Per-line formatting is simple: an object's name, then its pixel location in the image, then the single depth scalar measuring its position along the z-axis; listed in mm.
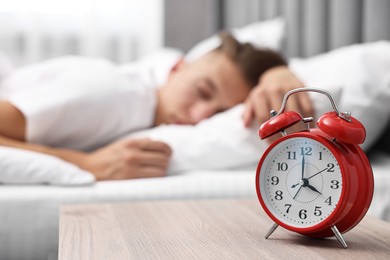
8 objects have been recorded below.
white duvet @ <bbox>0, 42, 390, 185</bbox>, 1020
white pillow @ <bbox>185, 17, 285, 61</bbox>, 1509
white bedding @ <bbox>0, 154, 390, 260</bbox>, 869
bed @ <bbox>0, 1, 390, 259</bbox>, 874
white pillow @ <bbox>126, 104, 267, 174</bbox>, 1019
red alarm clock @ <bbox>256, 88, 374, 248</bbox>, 640
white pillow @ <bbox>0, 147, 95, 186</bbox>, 906
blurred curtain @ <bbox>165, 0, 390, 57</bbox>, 1197
